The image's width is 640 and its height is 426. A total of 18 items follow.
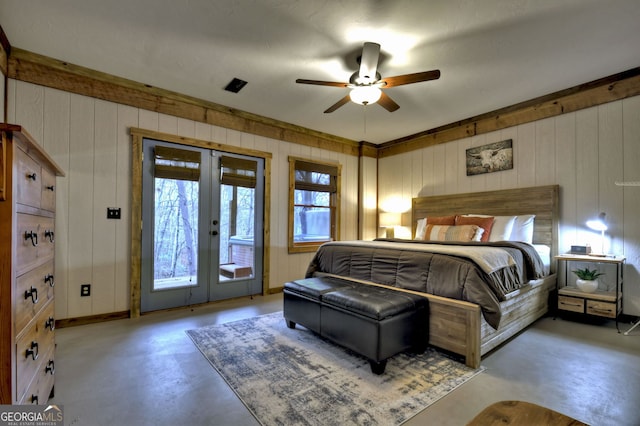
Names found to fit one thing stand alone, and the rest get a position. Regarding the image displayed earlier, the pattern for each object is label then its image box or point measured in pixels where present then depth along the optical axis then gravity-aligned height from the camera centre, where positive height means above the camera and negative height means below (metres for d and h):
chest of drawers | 1.07 -0.23
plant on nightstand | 3.02 -0.69
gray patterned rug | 1.62 -1.10
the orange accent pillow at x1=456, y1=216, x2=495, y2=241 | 3.62 -0.09
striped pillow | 3.61 -0.23
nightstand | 2.87 -0.81
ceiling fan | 2.37 +1.17
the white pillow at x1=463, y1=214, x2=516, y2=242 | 3.55 -0.18
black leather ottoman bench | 2.01 -0.77
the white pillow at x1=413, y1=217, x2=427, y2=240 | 4.29 -0.20
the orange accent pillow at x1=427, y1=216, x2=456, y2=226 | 4.11 -0.08
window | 4.70 +0.20
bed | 2.14 -0.64
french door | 3.43 -0.13
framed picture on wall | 4.03 +0.81
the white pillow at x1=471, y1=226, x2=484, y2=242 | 3.57 -0.25
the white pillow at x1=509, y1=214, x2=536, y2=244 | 3.54 -0.19
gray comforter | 2.19 -0.48
